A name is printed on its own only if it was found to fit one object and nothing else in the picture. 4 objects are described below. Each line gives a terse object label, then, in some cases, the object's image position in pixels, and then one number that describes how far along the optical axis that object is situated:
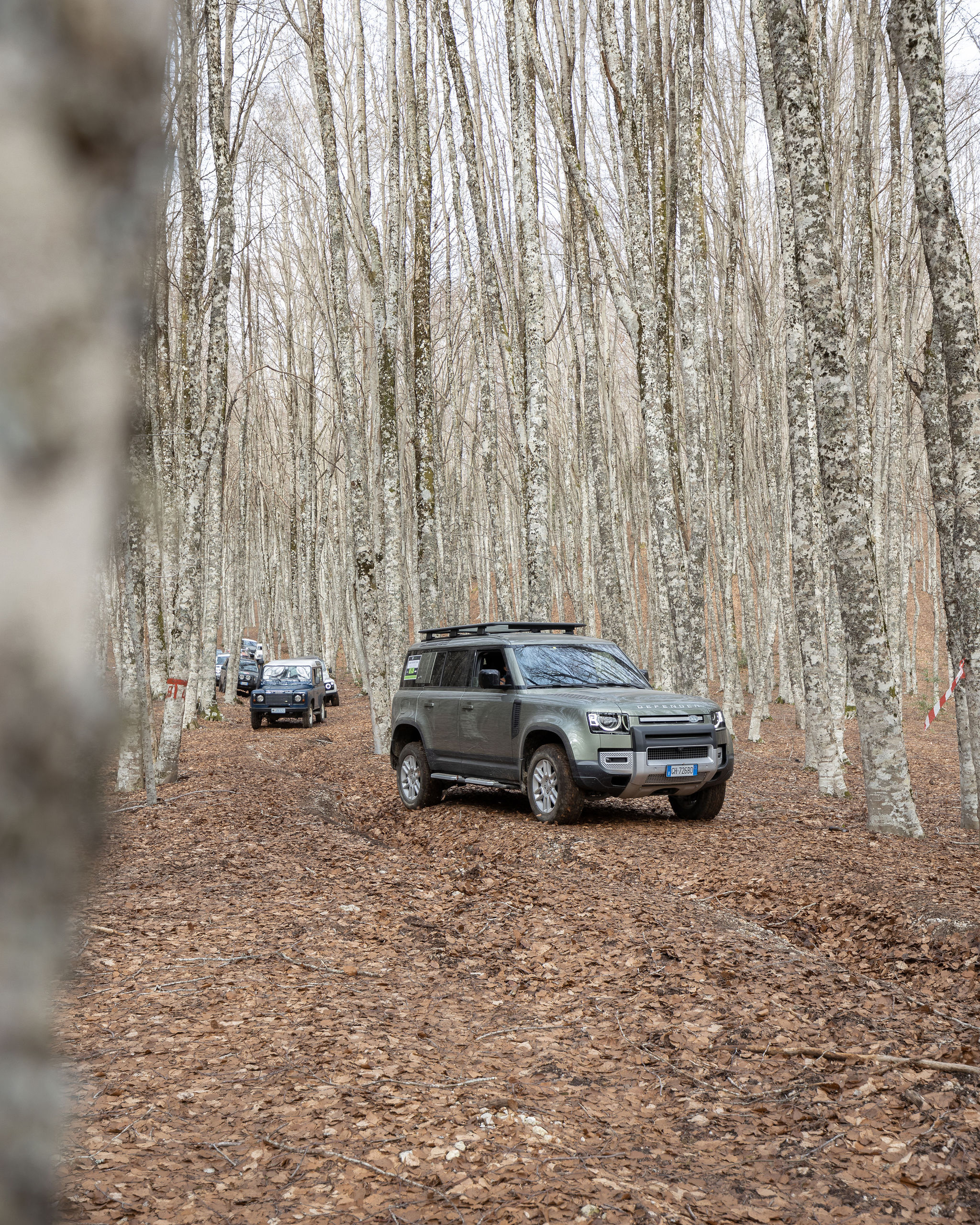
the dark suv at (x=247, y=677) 38.84
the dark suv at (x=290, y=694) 24.17
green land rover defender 9.30
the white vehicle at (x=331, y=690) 30.45
